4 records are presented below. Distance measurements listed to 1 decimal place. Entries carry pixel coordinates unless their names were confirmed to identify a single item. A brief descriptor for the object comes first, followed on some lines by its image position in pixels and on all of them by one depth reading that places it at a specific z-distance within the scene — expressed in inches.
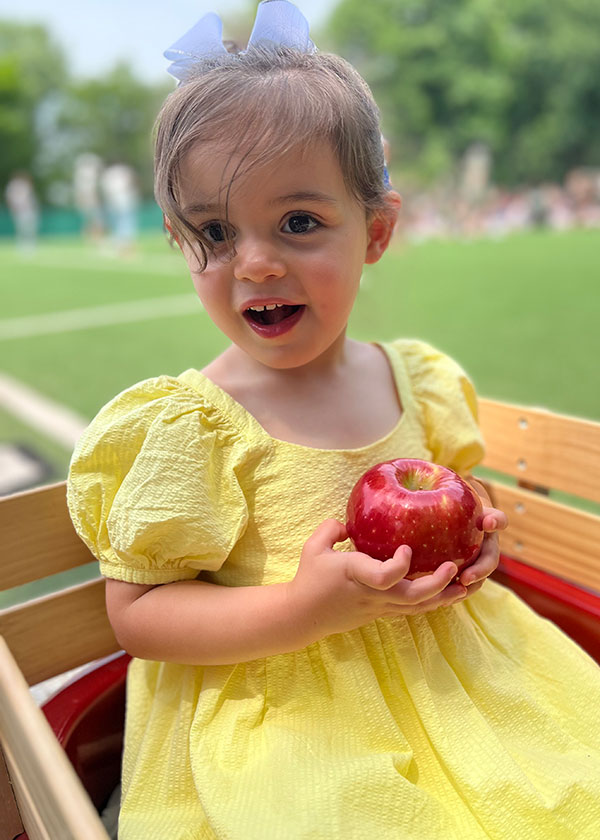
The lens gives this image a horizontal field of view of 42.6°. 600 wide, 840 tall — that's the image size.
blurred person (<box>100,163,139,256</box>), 576.2
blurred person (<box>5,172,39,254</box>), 781.3
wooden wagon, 28.0
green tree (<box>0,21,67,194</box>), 1145.4
